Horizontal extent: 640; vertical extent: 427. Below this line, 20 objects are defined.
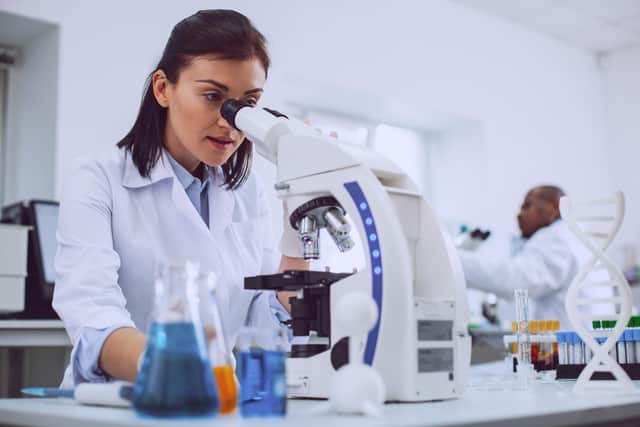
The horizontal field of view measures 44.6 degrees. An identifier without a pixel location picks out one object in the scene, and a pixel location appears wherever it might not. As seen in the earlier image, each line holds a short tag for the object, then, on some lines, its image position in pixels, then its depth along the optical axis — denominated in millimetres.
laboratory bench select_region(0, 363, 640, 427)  775
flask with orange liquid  853
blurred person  3600
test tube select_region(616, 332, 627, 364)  1493
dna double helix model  1165
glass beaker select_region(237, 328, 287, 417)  829
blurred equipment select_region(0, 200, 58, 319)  2594
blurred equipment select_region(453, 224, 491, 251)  3814
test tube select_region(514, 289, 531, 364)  1457
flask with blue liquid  778
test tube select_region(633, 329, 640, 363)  1480
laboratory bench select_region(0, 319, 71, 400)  2273
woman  1254
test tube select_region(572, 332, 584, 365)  1520
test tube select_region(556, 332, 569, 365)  1539
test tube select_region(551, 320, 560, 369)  1539
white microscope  1005
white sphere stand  835
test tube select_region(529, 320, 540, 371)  1515
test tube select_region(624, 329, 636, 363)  1486
